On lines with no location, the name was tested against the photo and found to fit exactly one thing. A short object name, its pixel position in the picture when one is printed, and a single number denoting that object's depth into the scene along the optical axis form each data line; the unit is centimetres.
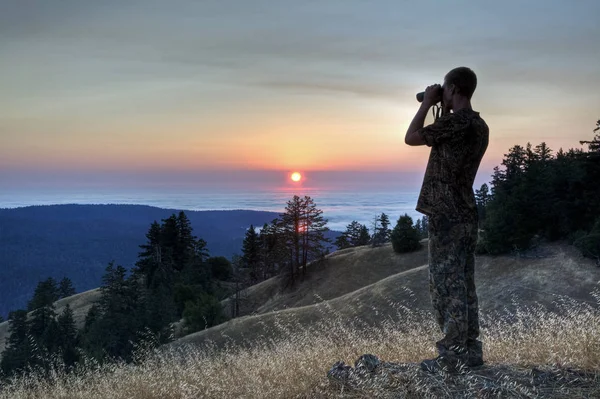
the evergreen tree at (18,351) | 3969
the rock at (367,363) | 545
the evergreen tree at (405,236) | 5853
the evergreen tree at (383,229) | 7997
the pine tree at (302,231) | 6309
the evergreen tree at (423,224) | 12905
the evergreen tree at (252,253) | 7731
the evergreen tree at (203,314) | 4200
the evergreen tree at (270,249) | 6438
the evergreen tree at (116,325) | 3719
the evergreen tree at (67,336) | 4177
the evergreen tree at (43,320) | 4413
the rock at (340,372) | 542
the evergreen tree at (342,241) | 8763
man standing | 546
